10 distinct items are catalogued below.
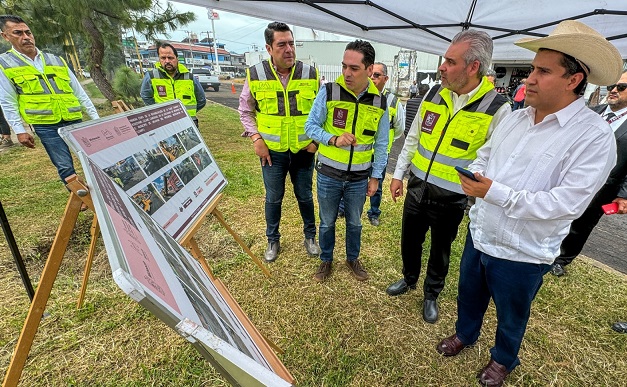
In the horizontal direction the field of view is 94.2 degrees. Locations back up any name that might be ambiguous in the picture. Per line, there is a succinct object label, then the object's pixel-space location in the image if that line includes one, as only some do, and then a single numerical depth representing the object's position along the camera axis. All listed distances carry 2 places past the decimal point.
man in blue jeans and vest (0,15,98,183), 2.87
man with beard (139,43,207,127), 3.81
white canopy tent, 2.30
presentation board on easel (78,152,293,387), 0.61
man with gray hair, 1.53
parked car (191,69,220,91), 19.68
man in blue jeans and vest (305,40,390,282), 1.89
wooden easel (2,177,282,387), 1.18
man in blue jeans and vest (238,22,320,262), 2.21
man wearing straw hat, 1.11
